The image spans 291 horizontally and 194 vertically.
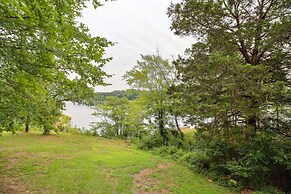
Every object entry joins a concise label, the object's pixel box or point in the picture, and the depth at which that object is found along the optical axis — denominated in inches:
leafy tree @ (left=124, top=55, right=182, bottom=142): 502.3
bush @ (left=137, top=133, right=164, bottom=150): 502.3
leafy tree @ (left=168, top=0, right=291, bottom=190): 226.5
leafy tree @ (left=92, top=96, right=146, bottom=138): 671.1
